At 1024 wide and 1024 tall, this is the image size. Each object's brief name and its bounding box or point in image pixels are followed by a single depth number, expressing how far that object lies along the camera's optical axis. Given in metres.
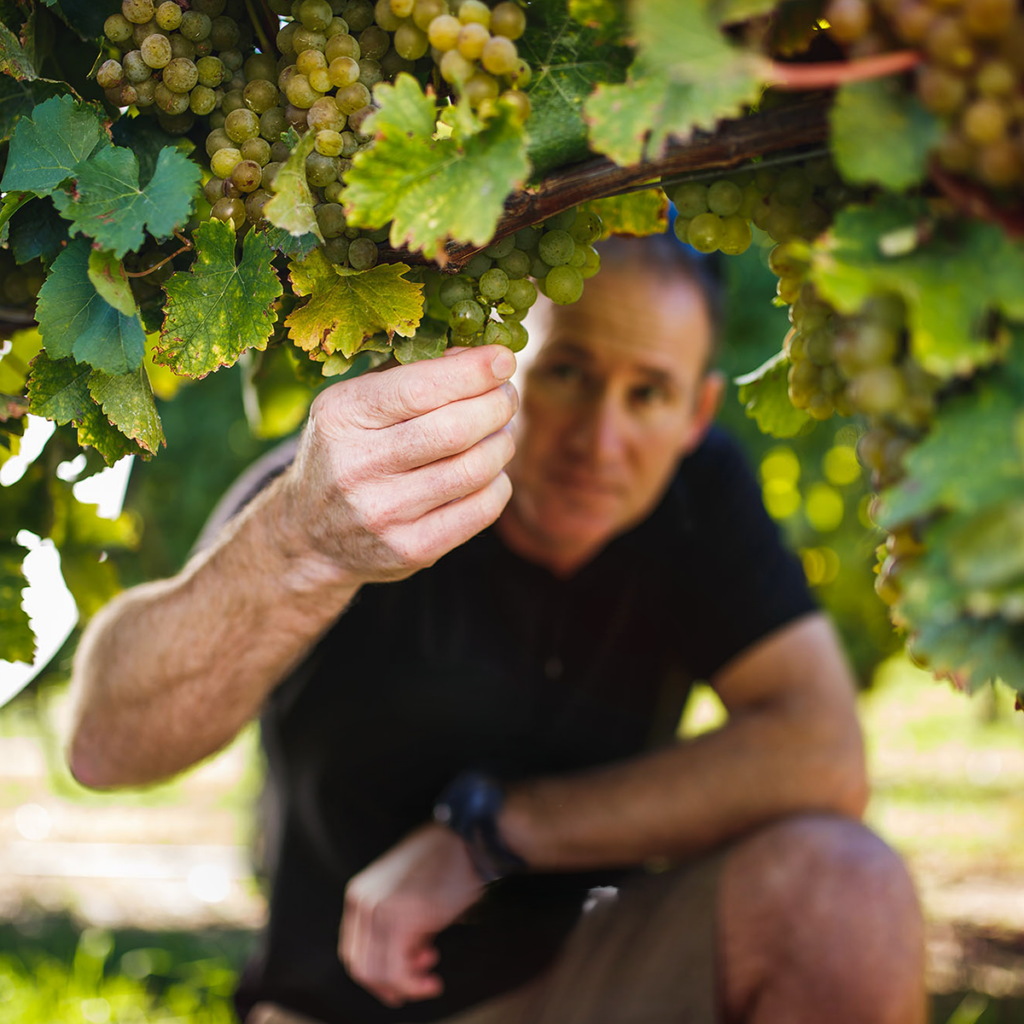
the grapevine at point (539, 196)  0.55
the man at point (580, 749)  1.54
